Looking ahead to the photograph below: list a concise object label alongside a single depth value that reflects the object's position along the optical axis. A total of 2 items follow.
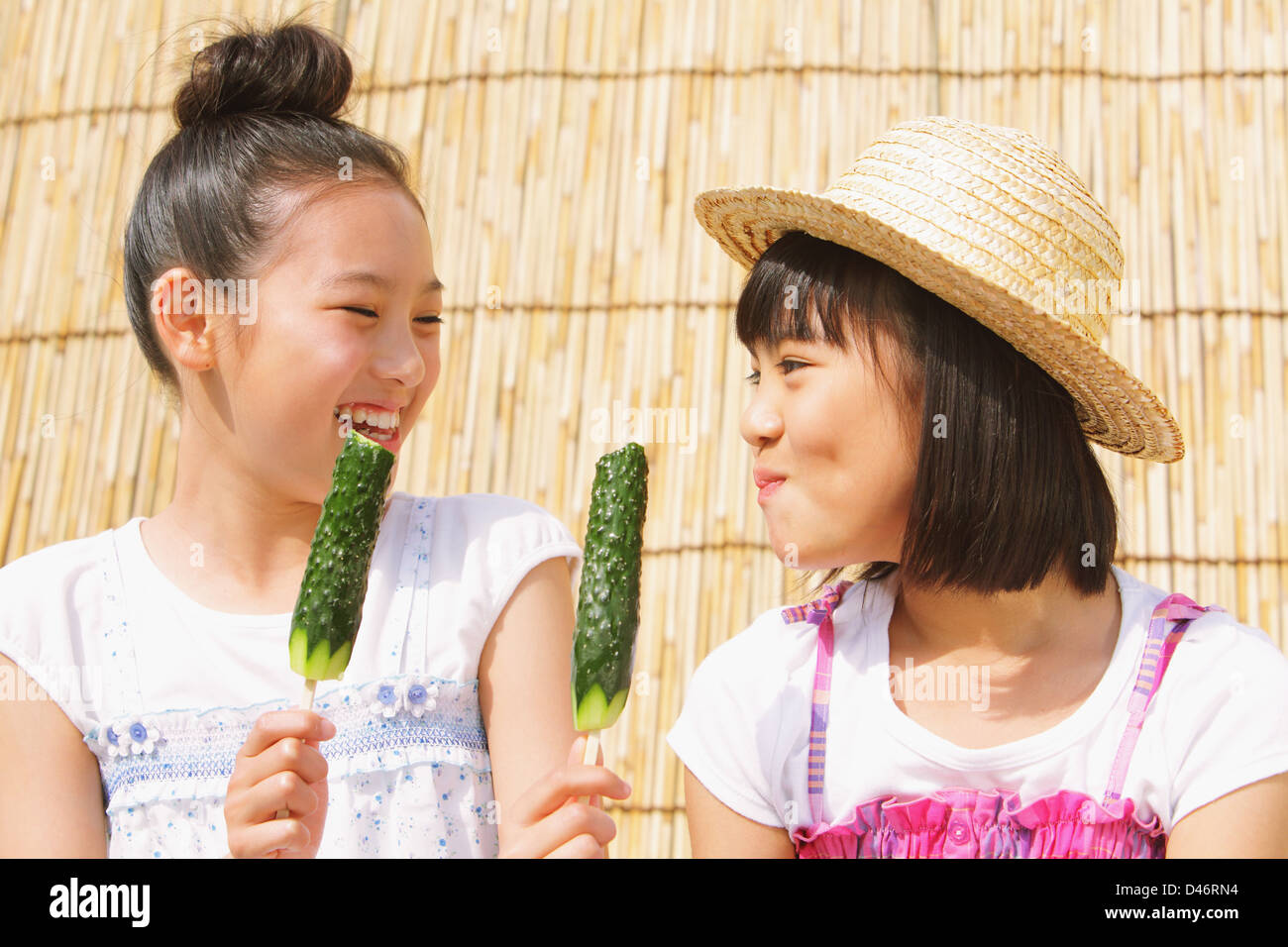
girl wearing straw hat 1.81
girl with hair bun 2.00
